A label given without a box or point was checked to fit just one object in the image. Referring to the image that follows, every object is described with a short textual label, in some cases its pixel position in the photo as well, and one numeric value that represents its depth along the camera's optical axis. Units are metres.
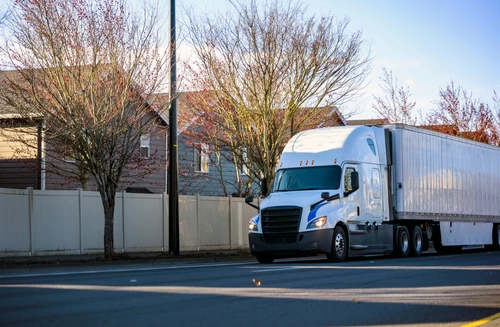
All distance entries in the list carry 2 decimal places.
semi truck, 21.23
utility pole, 23.35
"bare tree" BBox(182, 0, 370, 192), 27.62
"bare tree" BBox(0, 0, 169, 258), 21.14
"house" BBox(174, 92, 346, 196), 30.98
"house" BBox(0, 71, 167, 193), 29.23
